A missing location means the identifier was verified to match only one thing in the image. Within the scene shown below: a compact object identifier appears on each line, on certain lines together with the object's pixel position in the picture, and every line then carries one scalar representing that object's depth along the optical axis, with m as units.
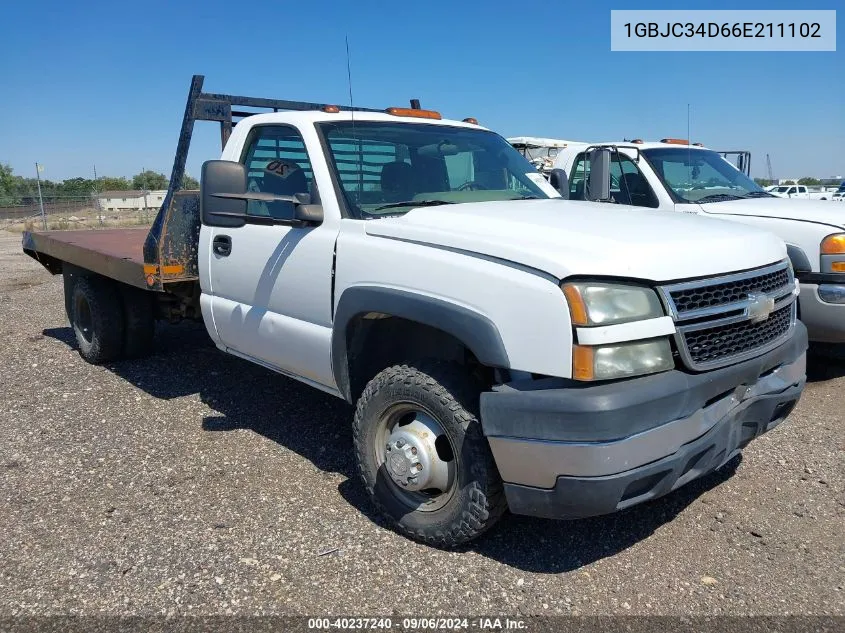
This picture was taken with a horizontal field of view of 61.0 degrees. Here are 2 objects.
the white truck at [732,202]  5.36
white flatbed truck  2.66
